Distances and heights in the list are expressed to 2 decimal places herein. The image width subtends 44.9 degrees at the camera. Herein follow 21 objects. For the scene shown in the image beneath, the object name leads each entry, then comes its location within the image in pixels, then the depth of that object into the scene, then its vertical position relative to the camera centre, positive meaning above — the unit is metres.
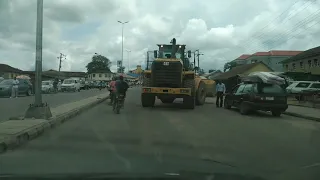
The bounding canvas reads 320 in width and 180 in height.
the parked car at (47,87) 43.31 -0.35
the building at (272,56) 102.70 +8.71
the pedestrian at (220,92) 24.08 -0.35
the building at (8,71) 76.44 +2.48
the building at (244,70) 53.06 +2.65
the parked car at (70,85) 50.09 -0.10
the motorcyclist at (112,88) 19.18 -0.18
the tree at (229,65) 106.06 +6.02
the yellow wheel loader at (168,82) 20.03 +0.20
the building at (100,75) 146.88 +3.70
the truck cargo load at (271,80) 18.58 +0.36
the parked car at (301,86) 32.40 +0.13
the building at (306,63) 40.11 +3.44
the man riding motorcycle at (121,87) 18.08 -0.09
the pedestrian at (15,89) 30.36 -0.44
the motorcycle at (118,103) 17.66 -0.83
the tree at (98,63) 162.25 +9.09
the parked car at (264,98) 17.61 -0.53
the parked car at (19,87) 31.03 -0.30
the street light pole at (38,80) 12.52 +0.12
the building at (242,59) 124.74 +9.29
